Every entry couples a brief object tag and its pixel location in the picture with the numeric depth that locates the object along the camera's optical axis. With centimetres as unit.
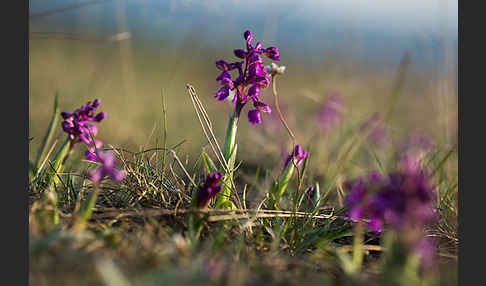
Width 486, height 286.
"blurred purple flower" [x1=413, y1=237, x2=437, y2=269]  75
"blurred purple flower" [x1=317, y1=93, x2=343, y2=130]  142
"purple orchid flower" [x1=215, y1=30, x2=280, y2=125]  85
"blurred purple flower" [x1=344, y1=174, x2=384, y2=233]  76
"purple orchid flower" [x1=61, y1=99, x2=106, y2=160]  87
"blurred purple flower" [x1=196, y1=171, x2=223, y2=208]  82
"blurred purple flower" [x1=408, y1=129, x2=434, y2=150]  116
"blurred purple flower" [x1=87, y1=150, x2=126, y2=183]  79
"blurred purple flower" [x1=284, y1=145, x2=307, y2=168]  88
